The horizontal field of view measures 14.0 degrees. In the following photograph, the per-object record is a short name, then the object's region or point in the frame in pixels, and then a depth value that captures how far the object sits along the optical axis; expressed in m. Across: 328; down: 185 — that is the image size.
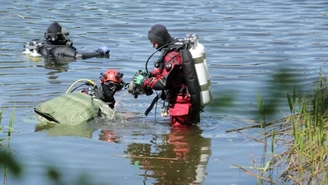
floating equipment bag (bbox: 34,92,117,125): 13.11
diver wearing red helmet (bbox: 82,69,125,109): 13.34
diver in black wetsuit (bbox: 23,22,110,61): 20.90
